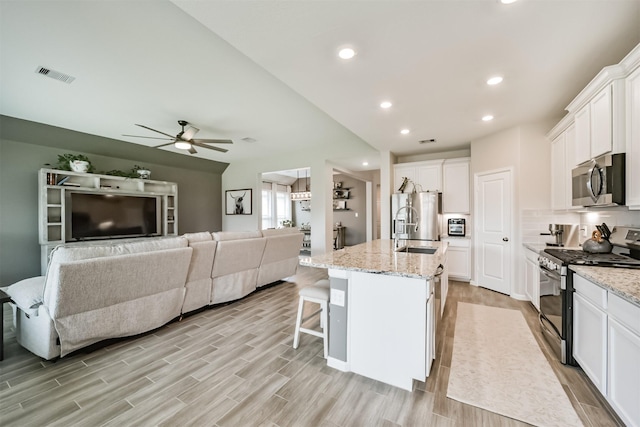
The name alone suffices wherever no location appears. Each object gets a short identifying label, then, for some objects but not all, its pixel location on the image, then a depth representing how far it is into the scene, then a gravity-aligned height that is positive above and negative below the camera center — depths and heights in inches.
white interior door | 158.4 -10.7
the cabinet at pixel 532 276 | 123.2 -32.9
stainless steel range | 83.1 -22.1
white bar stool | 89.2 -32.2
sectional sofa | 83.5 -29.7
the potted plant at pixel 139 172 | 231.9 +38.4
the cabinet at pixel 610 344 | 54.0 -32.9
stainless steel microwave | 82.1 +11.7
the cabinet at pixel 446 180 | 189.9 +27.2
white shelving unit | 178.1 +19.3
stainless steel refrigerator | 188.5 -0.6
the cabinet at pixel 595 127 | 85.4 +32.9
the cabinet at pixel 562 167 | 121.6 +24.6
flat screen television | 195.0 -2.0
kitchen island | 72.1 -31.5
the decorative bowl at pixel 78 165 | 189.9 +36.7
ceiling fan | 162.2 +49.4
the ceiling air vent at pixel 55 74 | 110.6 +63.3
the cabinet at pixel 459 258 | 183.8 -32.7
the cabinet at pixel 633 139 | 75.7 +23.2
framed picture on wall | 291.6 +14.4
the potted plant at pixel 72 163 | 189.2 +38.3
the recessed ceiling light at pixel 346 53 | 79.0 +51.6
